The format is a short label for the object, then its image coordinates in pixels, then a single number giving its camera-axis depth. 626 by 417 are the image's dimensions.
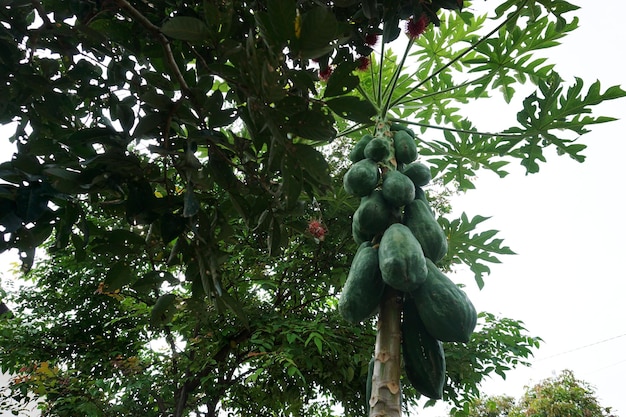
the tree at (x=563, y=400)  10.27
